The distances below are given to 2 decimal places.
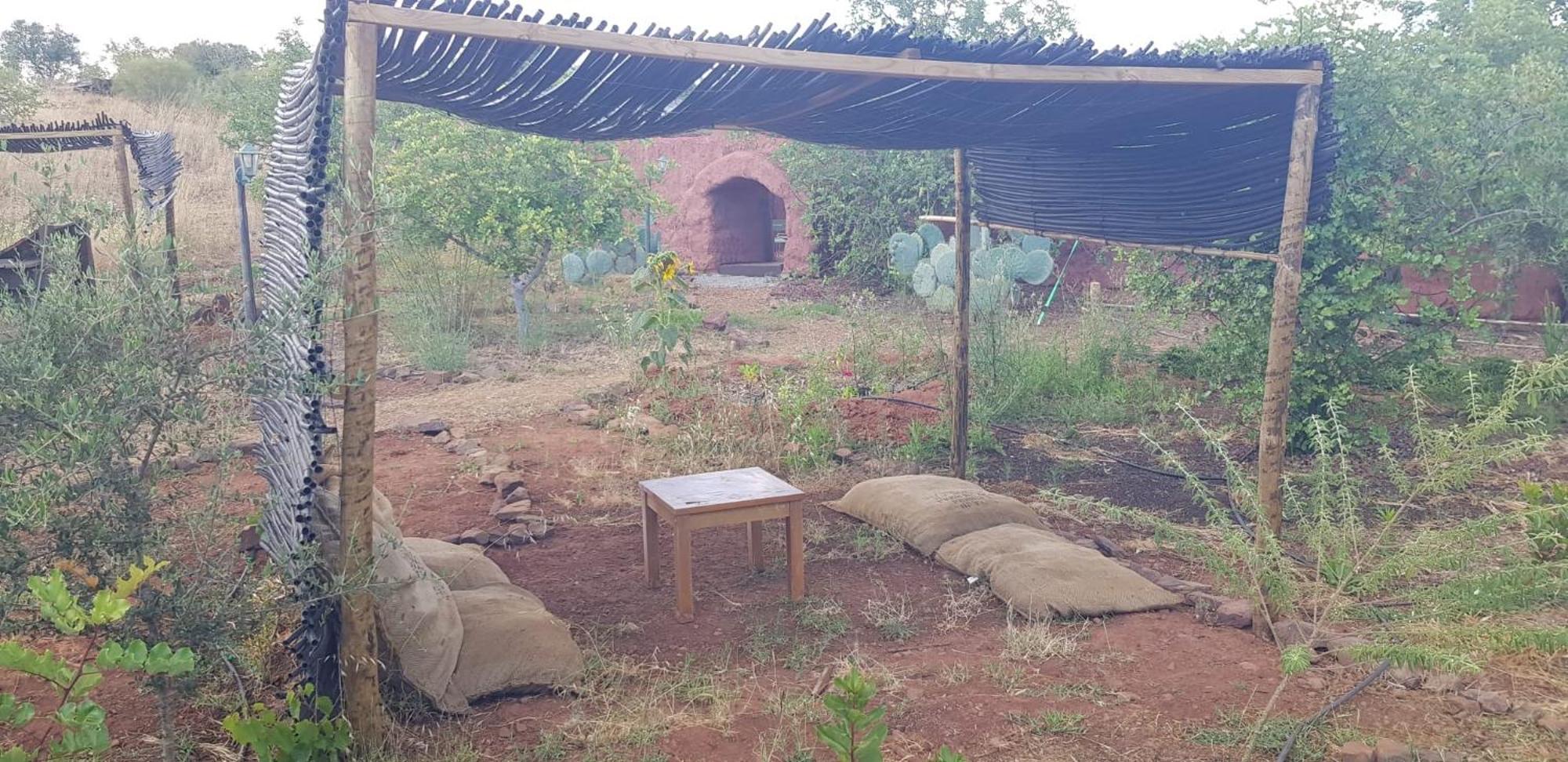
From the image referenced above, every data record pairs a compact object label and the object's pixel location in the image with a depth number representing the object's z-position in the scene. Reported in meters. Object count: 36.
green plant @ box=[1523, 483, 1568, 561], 3.31
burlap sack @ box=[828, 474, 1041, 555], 5.16
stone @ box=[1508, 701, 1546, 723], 3.39
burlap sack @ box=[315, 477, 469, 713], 3.33
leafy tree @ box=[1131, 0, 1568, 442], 6.11
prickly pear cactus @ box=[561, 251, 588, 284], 12.50
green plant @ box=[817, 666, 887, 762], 1.92
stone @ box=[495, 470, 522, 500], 5.98
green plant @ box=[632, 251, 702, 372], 7.16
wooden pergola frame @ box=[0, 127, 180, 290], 8.73
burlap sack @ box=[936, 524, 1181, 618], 4.36
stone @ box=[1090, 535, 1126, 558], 5.13
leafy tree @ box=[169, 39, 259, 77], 30.06
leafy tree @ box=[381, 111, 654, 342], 9.91
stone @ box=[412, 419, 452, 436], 7.48
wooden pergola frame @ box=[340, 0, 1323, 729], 2.93
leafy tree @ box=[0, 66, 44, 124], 15.95
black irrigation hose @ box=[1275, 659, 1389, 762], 3.14
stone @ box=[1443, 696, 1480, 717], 3.47
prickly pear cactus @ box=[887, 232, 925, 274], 11.63
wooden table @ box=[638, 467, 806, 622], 4.30
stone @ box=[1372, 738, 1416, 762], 3.11
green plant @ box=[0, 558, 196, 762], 2.06
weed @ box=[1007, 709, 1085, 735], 3.38
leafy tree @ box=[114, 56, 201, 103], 26.22
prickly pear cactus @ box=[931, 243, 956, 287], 10.34
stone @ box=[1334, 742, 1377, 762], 3.11
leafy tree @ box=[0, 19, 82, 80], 30.31
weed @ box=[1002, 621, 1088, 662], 3.96
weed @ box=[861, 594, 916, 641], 4.23
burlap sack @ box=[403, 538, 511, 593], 4.14
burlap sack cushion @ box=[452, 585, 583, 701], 3.58
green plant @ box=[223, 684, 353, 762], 2.73
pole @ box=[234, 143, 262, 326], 5.84
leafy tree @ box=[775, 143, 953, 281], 13.57
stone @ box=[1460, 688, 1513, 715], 3.44
